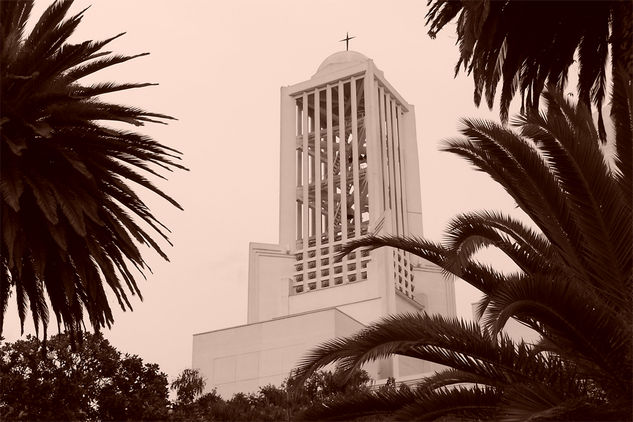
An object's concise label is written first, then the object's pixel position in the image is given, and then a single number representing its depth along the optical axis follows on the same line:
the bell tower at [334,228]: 58.84
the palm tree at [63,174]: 15.96
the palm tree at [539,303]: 12.98
